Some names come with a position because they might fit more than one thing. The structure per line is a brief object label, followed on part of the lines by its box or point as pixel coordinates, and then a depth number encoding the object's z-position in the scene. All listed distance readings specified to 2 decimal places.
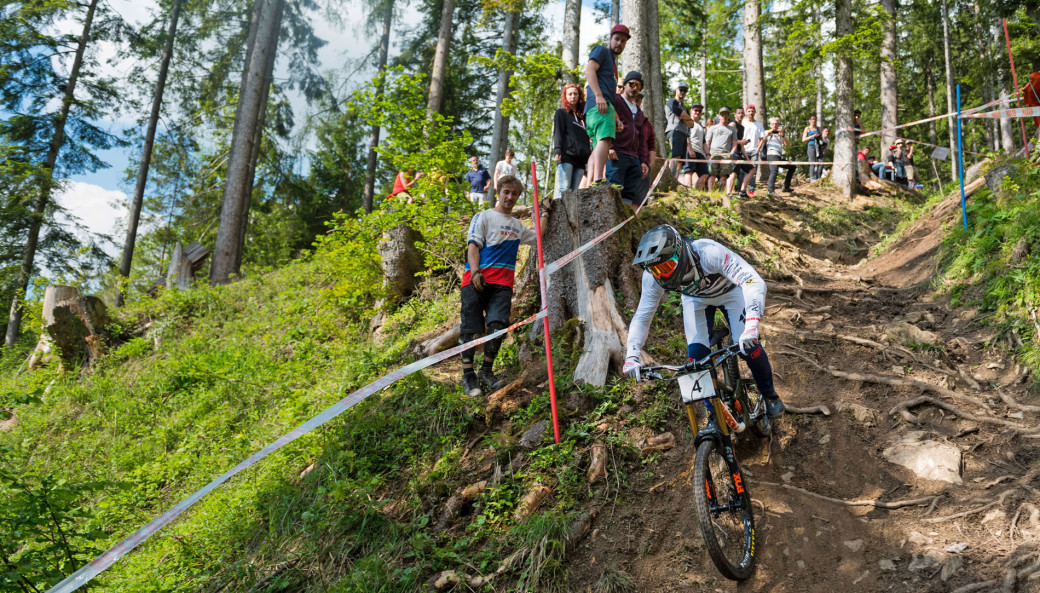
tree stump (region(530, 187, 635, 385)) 5.56
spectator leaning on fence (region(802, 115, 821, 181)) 14.72
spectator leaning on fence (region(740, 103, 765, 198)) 12.95
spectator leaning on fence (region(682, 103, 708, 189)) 11.38
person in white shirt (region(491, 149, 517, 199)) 11.59
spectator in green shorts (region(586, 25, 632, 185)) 6.46
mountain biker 3.71
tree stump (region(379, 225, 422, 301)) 9.09
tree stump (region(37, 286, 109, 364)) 10.43
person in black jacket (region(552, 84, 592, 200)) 6.86
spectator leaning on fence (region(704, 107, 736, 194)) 11.69
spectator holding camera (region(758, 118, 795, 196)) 12.88
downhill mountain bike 3.43
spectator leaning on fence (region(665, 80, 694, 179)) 10.23
